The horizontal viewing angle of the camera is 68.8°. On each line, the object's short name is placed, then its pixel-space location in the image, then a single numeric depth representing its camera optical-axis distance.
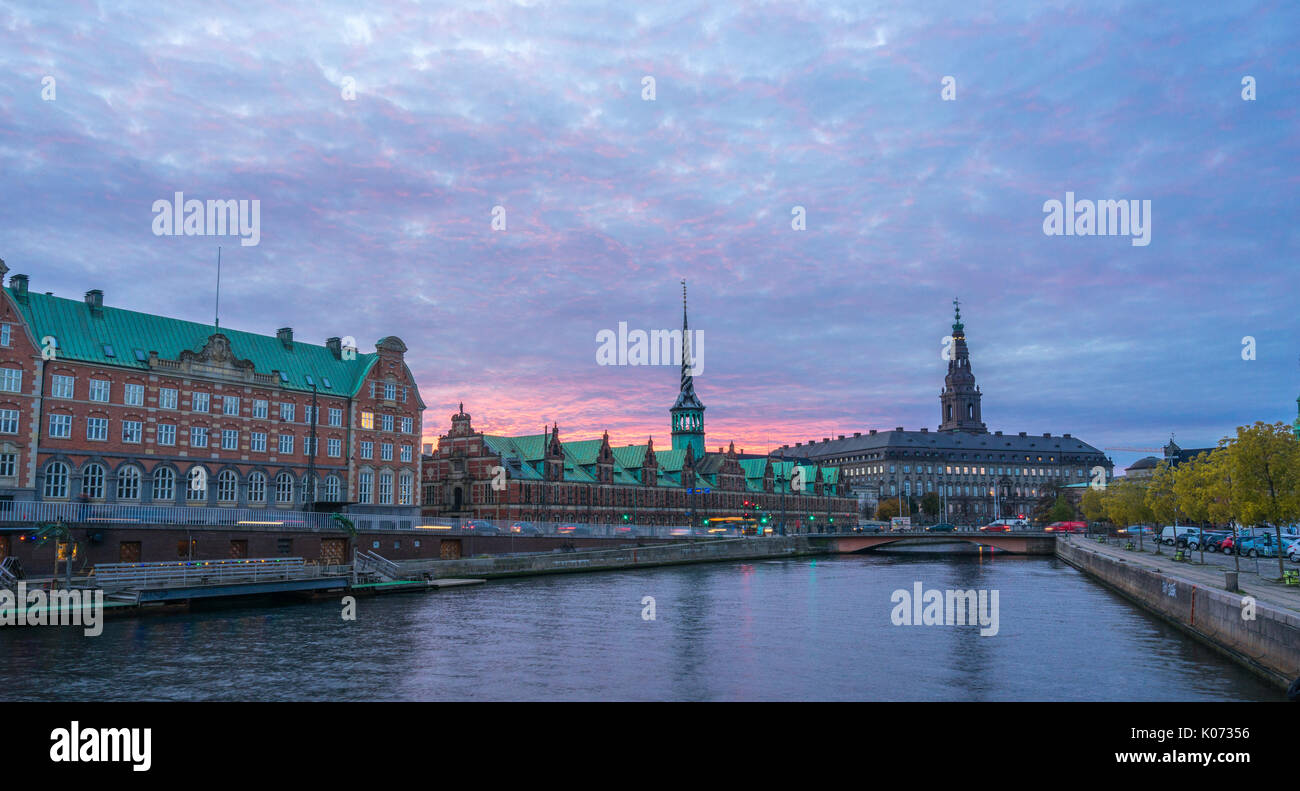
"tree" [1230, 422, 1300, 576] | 46.94
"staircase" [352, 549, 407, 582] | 65.56
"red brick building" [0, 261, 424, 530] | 64.00
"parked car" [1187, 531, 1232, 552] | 87.62
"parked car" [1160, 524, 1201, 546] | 92.24
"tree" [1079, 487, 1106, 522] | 129.26
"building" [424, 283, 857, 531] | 118.38
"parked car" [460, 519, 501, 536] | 85.79
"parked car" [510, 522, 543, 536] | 90.94
